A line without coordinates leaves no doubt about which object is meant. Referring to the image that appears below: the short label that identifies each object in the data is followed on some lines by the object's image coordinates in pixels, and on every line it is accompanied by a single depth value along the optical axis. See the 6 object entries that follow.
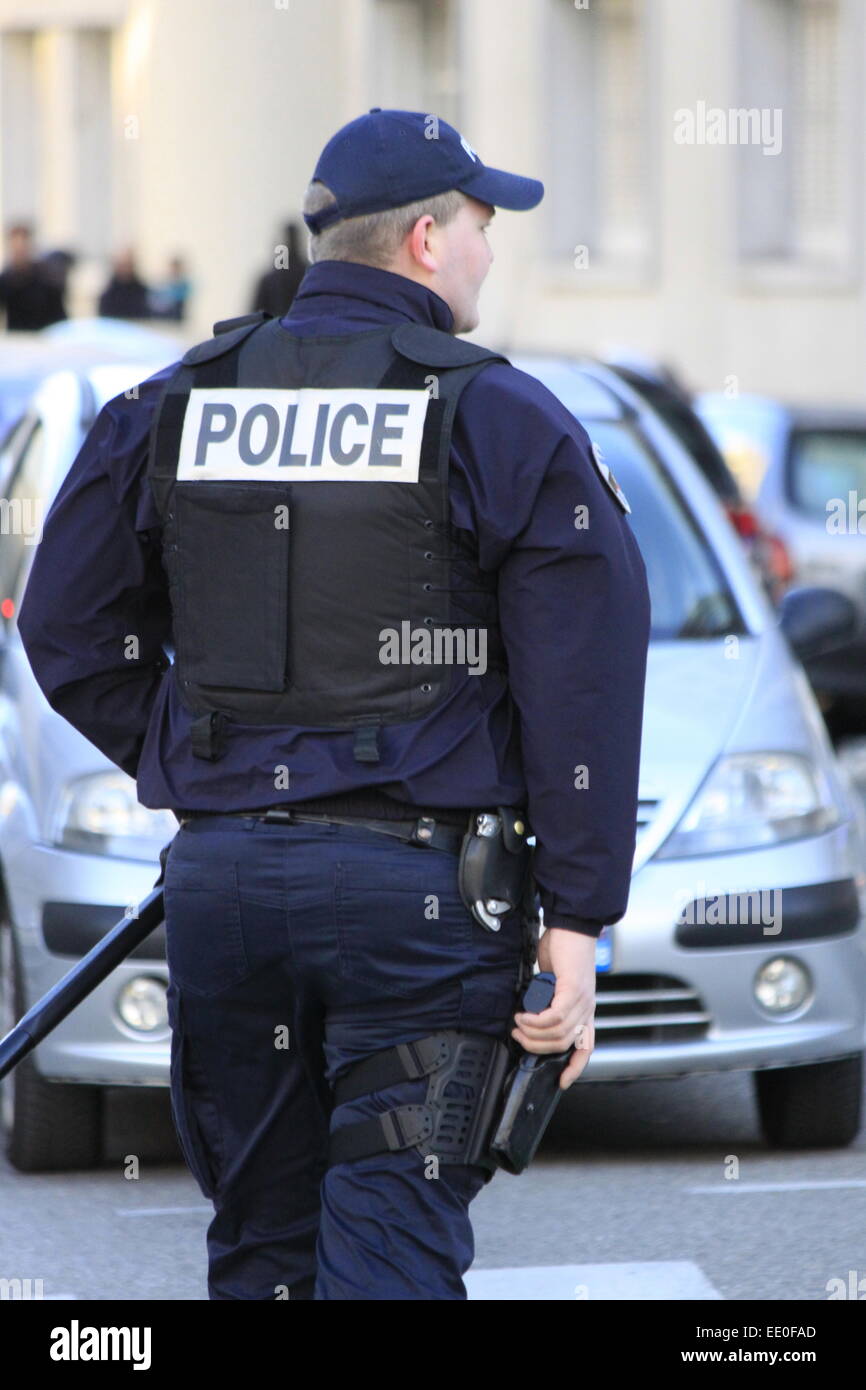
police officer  3.34
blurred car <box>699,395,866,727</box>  13.21
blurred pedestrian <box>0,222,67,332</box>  22.53
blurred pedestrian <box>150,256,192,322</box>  29.11
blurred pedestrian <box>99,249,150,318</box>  27.81
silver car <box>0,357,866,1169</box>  5.63
